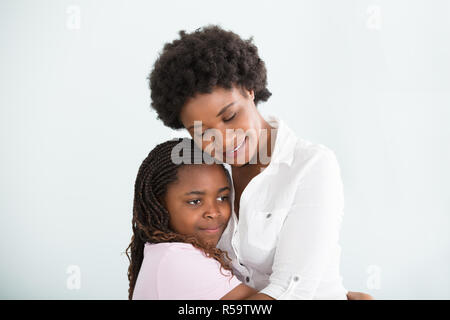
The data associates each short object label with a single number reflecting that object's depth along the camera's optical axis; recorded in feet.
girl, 5.01
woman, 4.75
